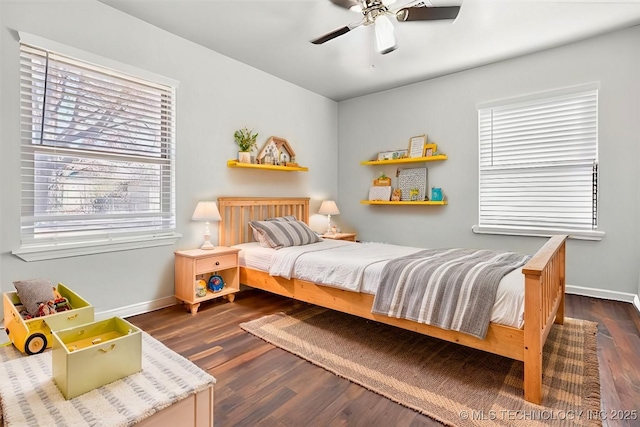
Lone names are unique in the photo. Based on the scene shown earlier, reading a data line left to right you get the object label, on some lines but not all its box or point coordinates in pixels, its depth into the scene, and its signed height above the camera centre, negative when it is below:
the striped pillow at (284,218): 3.81 -0.08
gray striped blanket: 1.80 -0.47
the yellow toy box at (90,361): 0.91 -0.46
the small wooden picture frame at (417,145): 4.30 +0.91
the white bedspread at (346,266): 1.74 -0.43
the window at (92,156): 2.36 +0.45
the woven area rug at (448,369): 1.59 -0.97
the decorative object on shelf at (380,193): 4.61 +0.28
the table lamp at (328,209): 4.62 +0.04
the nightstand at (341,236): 4.41 -0.34
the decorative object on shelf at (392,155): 4.49 +0.82
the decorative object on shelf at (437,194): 4.18 +0.24
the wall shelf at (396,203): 4.12 +0.14
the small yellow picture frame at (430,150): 4.21 +0.83
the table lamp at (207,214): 3.16 -0.03
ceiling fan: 2.22 +1.40
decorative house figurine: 3.96 +0.75
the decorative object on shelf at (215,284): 3.22 -0.73
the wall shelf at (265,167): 3.56 +0.53
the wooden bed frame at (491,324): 1.61 -0.63
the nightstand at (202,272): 2.97 -0.59
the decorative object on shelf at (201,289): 3.03 -0.74
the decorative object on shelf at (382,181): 4.66 +0.45
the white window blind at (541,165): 3.32 +0.54
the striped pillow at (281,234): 3.31 -0.24
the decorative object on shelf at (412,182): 4.33 +0.42
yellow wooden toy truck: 1.18 -0.45
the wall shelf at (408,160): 4.09 +0.70
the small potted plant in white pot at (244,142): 3.67 +0.80
